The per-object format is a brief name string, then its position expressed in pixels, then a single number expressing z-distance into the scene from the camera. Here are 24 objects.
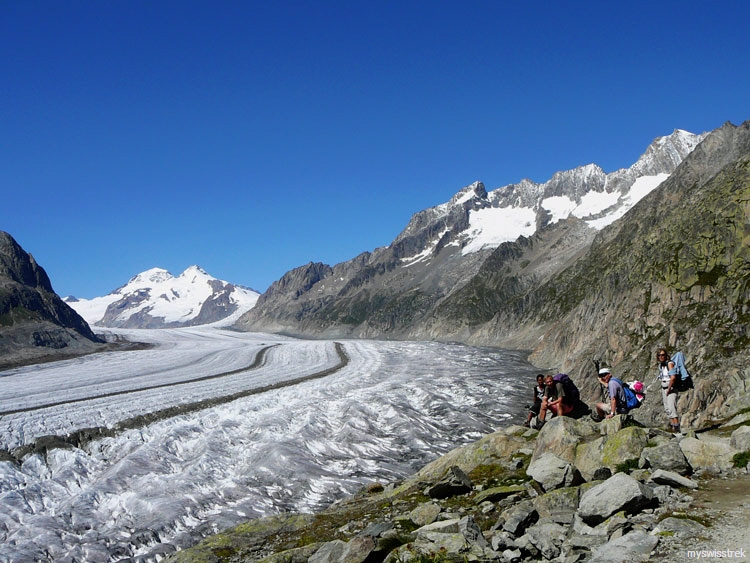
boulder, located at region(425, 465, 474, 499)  17.14
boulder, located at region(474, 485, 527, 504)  15.02
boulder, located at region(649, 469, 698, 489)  11.74
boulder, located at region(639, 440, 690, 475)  12.64
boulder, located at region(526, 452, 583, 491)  13.88
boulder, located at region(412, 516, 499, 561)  11.05
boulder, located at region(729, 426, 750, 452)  12.90
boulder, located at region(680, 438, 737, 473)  12.72
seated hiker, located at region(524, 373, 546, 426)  22.03
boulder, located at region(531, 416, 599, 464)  16.08
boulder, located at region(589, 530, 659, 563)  9.01
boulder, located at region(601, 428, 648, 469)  14.09
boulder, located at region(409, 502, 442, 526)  14.73
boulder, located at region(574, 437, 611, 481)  14.54
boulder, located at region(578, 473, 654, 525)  10.76
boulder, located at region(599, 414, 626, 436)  15.57
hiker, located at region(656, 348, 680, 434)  17.80
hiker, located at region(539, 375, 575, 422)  20.12
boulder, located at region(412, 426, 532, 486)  21.42
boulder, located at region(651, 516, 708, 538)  9.38
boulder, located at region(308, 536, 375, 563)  11.88
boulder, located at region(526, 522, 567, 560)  10.36
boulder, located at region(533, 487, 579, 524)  12.05
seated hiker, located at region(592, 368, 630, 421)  17.38
